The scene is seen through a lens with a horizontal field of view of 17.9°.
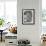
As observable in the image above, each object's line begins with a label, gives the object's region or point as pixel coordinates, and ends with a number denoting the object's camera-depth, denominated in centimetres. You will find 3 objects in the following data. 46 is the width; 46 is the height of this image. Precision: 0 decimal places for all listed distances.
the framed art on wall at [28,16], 536
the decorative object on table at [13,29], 624
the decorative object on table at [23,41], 519
